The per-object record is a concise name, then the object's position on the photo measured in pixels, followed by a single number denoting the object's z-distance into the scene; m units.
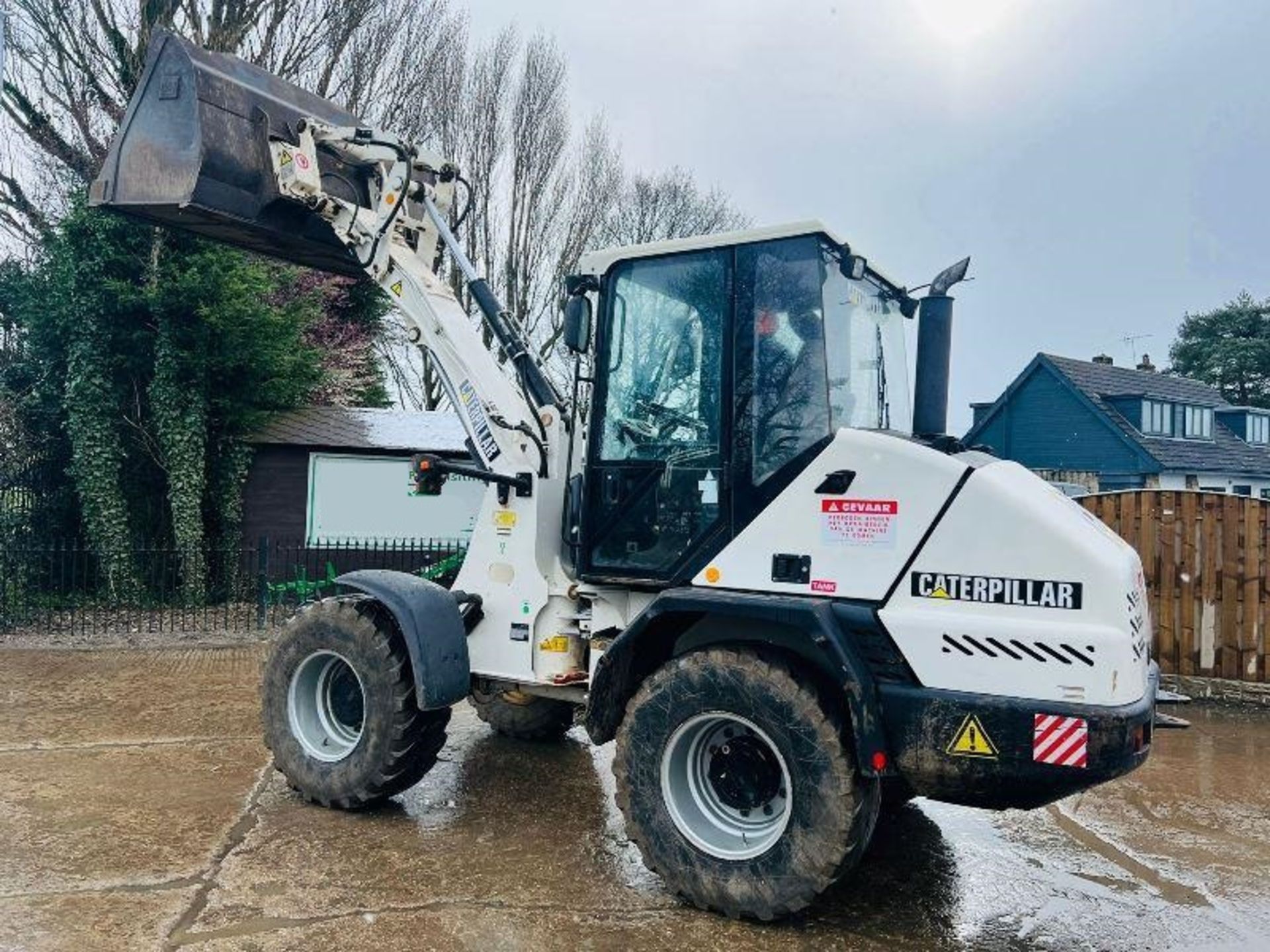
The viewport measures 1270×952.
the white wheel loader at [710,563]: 3.53
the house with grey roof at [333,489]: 13.57
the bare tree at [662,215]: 24.98
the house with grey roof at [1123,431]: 27.52
